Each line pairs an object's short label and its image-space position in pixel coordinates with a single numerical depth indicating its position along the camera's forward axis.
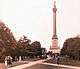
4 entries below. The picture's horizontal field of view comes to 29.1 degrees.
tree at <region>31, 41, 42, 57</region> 71.37
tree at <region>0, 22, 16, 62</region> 27.05
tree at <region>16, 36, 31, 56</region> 49.08
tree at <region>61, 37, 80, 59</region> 51.53
